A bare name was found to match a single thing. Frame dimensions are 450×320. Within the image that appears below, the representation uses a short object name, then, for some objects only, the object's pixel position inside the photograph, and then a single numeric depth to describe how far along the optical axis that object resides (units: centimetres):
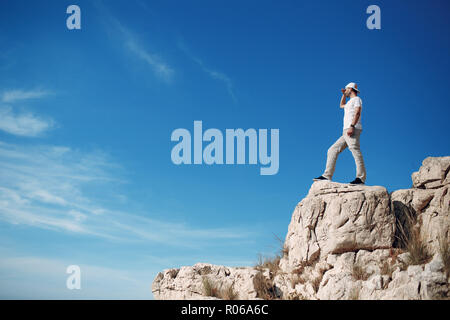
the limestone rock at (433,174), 1238
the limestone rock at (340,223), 1180
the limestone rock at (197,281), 1228
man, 1274
